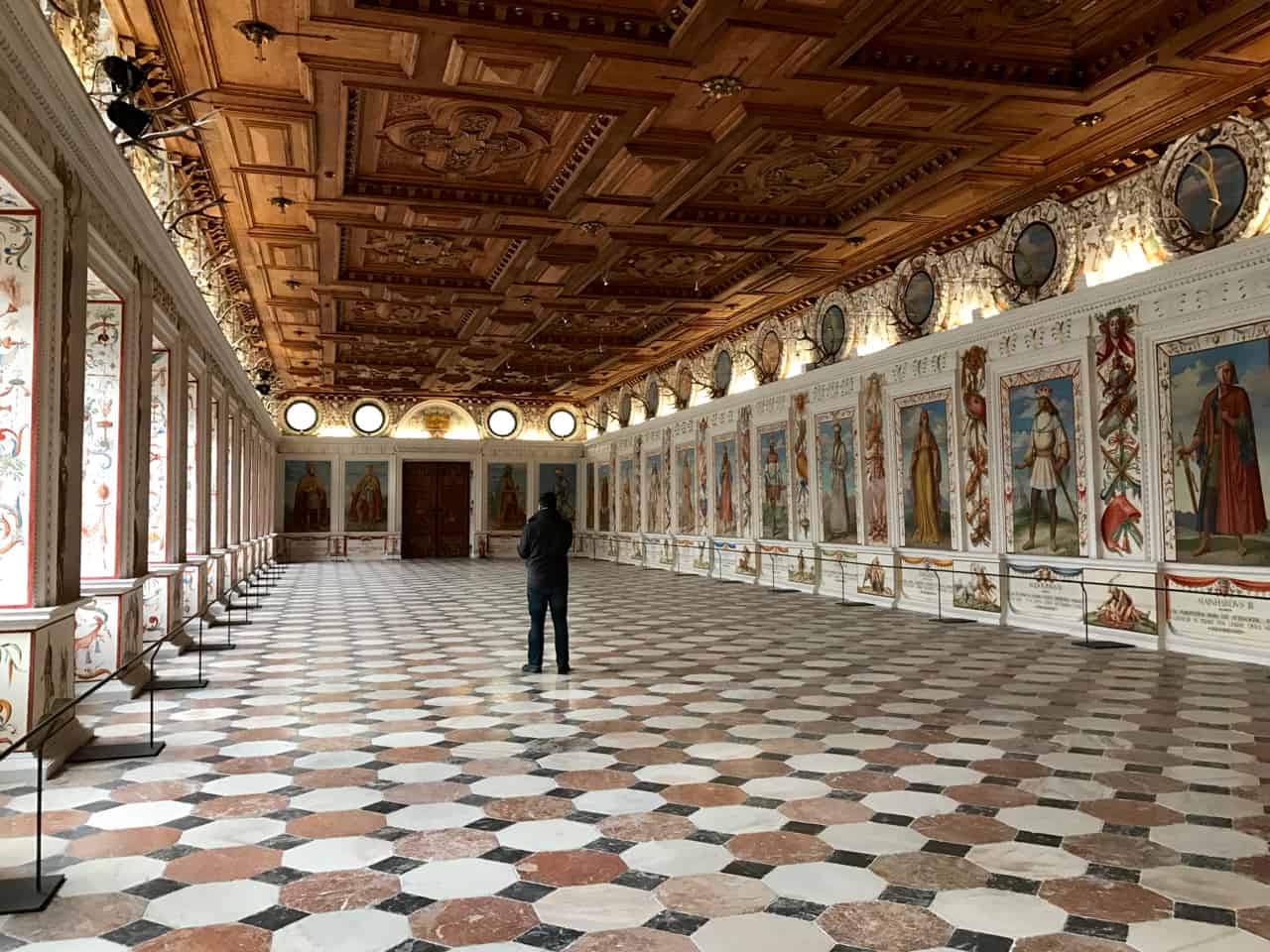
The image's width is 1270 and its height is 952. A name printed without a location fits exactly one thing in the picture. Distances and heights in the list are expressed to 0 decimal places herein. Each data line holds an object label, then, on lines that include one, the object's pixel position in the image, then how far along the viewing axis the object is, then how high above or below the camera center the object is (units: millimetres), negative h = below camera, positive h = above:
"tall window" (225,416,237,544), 18656 +340
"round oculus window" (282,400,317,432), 35750 +3474
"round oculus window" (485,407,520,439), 37906 +3375
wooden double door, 36688 -27
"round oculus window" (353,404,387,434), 36312 +3432
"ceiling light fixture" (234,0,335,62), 8844 +4430
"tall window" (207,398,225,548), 17422 +790
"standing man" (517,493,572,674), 9883 -614
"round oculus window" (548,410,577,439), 38594 +3374
